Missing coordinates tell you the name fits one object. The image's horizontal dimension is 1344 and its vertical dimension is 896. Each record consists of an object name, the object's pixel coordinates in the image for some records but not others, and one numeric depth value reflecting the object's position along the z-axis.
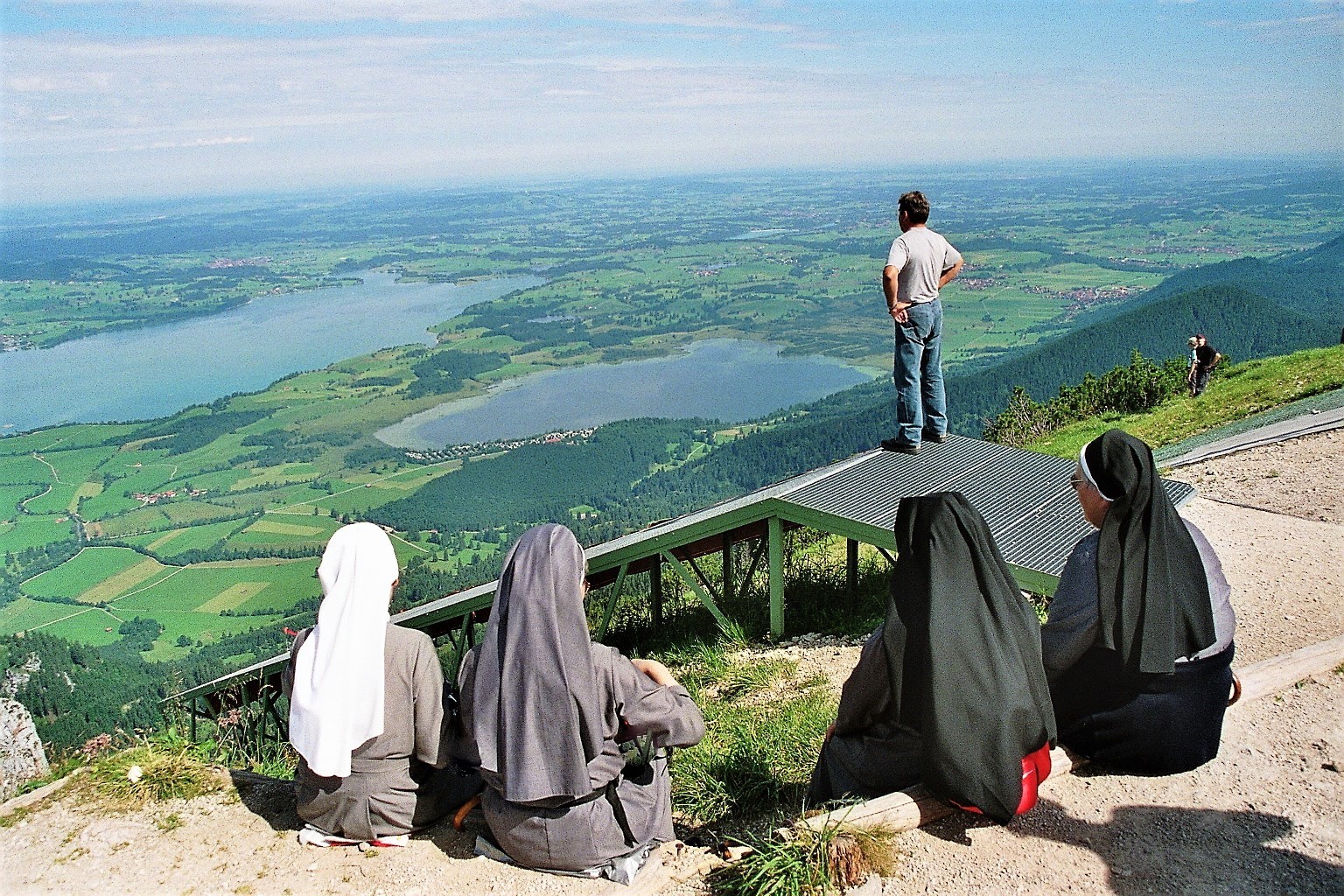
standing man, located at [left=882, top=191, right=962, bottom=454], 6.91
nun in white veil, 3.24
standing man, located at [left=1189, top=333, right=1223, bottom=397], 17.09
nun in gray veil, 3.06
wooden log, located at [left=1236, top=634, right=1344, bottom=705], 4.46
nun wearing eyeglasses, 3.26
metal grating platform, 5.93
